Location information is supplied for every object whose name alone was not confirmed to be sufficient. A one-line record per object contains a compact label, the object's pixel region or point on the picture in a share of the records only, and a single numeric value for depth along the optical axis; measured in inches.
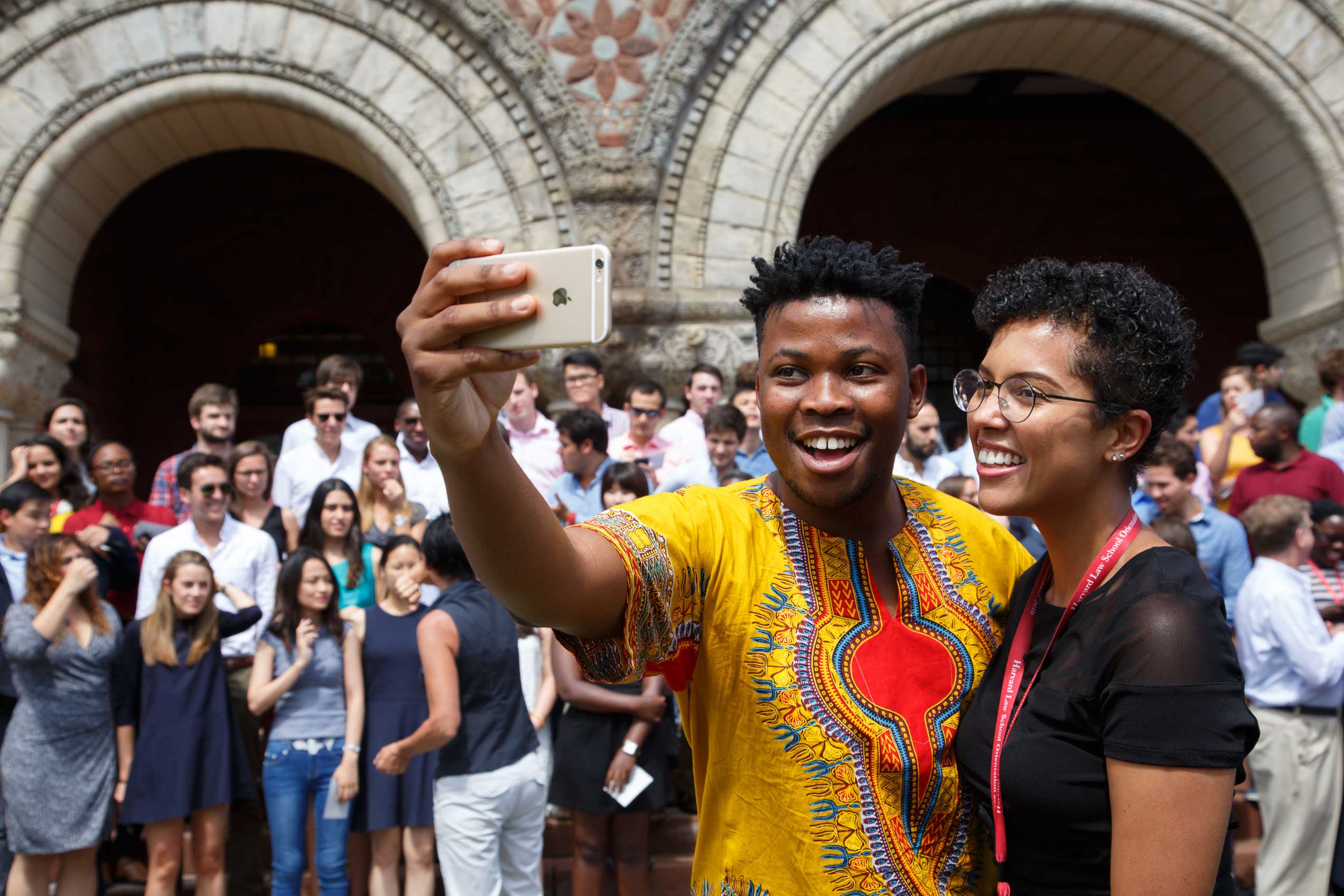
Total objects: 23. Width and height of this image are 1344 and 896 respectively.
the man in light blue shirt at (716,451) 211.0
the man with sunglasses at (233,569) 187.0
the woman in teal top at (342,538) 197.8
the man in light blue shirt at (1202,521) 202.2
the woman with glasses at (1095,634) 55.5
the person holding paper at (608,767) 170.6
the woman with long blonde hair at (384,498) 210.7
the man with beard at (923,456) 228.5
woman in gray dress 168.6
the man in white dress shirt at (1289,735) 176.2
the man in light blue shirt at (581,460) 209.5
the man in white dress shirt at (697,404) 246.4
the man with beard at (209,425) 232.5
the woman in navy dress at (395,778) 174.4
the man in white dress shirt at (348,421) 240.8
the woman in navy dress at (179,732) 171.0
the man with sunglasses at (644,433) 238.7
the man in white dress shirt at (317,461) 226.8
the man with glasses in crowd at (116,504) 214.2
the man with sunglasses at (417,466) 227.1
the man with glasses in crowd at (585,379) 245.9
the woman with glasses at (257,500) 214.1
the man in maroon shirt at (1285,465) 212.7
